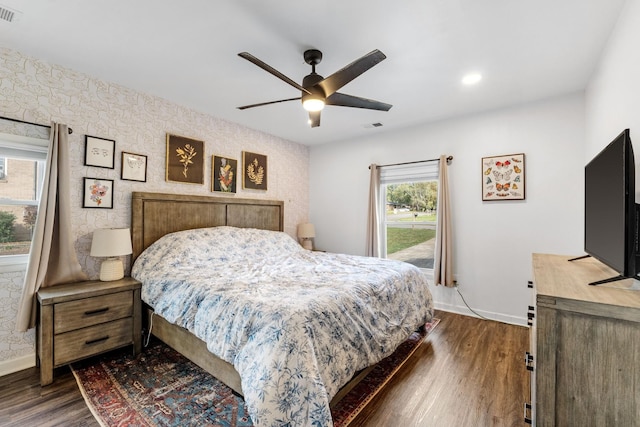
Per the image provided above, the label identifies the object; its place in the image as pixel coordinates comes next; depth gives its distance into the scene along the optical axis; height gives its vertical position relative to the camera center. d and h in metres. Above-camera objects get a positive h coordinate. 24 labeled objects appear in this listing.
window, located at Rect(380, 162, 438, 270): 3.95 +0.04
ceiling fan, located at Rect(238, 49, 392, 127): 1.80 +0.91
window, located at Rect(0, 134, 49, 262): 2.29 +0.15
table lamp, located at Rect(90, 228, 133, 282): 2.43 -0.32
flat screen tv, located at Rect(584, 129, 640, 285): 1.09 +0.03
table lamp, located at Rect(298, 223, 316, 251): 4.63 -0.35
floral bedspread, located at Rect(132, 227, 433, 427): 1.42 -0.65
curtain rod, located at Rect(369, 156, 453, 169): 3.64 +0.72
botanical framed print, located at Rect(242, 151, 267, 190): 4.03 +0.60
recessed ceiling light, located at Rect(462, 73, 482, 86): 2.55 +1.25
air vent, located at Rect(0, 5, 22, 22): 1.77 +1.24
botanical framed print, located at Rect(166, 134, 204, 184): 3.23 +0.60
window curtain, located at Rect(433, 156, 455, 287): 3.53 -0.30
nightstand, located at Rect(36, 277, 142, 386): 2.06 -0.87
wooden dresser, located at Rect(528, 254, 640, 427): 0.87 -0.45
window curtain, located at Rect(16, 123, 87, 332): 2.19 -0.23
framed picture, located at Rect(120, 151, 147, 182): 2.85 +0.44
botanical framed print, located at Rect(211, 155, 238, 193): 3.65 +0.50
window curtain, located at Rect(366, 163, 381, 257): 4.21 -0.08
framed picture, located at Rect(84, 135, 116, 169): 2.60 +0.54
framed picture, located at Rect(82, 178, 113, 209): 2.61 +0.15
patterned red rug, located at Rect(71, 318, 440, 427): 1.74 -1.26
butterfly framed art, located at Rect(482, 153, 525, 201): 3.20 +0.44
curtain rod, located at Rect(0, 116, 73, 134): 2.20 +0.69
